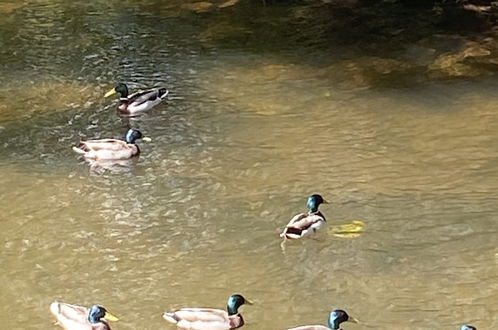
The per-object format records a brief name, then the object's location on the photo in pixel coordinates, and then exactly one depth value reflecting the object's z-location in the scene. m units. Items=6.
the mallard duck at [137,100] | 19.08
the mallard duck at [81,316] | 11.44
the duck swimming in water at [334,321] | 11.38
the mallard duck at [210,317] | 11.54
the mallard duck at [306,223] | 13.65
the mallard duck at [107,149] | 16.79
